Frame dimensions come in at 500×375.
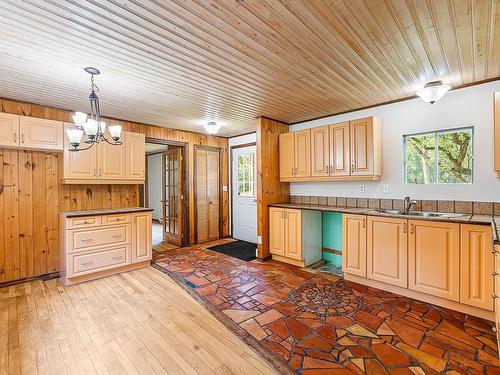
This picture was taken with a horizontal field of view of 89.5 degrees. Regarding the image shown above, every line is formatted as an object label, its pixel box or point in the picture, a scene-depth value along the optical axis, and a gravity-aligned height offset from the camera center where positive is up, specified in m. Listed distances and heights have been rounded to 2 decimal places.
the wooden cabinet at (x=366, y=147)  3.46 +0.51
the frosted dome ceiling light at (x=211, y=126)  4.54 +1.05
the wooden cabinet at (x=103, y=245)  3.33 -0.85
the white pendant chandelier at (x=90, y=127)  2.46 +0.61
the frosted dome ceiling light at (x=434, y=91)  2.86 +1.05
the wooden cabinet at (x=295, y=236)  3.93 -0.84
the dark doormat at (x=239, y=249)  4.53 -1.28
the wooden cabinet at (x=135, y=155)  4.06 +0.49
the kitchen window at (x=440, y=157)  3.05 +0.33
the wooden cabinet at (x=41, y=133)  3.15 +0.69
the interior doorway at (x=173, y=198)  5.25 -0.30
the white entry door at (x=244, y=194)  5.52 -0.22
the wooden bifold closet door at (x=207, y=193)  5.47 -0.19
